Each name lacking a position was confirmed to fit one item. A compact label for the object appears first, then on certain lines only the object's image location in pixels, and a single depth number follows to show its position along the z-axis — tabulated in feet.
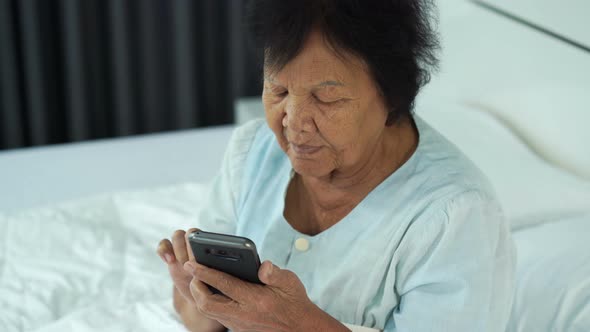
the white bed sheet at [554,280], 4.03
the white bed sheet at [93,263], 4.67
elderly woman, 3.26
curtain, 9.50
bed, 4.51
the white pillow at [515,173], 5.17
